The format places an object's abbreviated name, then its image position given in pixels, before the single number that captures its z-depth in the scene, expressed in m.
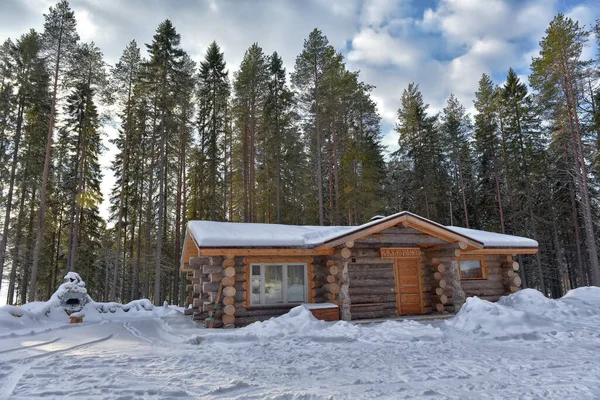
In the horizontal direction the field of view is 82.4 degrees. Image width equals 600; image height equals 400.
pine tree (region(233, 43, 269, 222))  23.44
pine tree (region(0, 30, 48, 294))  18.58
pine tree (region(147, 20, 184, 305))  19.86
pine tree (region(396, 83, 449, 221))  26.33
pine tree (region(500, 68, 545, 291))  23.67
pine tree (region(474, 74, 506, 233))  25.39
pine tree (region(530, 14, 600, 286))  18.67
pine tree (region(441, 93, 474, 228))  27.73
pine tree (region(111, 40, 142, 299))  21.58
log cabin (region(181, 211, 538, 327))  10.71
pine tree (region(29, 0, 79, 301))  17.81
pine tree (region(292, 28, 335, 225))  20.98
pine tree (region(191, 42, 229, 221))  23.09
